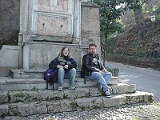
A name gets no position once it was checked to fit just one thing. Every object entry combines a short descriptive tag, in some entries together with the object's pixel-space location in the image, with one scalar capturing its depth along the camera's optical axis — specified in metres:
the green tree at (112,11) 10.33
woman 4.91
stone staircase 4.29
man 5.18
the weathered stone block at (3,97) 4.36
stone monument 5.85
